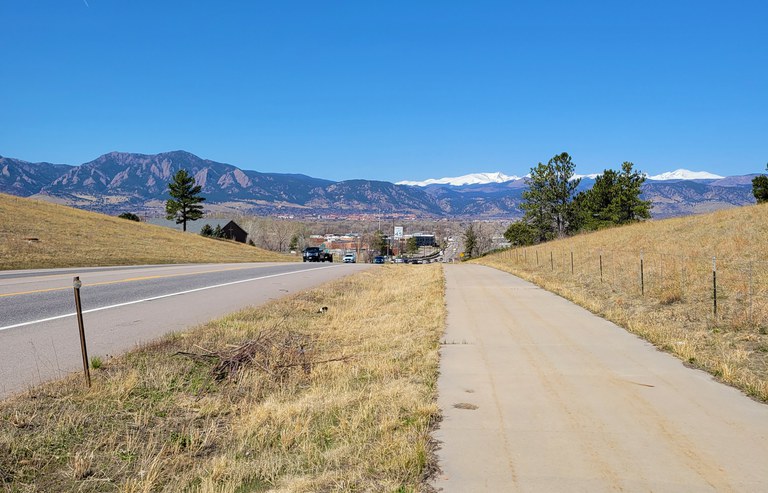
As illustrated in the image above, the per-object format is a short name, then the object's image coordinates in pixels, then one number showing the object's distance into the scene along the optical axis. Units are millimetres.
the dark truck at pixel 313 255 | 49522
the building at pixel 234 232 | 102938
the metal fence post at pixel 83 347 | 5949
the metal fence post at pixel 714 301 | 10531
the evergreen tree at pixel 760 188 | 39375
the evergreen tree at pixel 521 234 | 65250
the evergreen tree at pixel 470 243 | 123875
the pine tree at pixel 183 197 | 76062
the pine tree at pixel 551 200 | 63844
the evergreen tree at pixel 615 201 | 54672
